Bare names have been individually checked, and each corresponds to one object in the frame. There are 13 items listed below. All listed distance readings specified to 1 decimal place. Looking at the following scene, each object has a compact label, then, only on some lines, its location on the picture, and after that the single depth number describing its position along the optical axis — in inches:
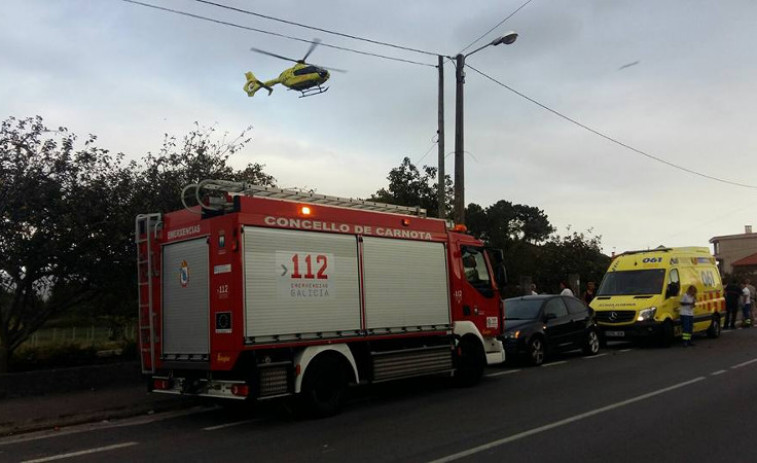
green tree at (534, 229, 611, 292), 1060.5
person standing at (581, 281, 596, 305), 806.6
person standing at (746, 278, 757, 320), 979.9
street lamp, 602.9
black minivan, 528.4
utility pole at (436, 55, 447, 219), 605.6
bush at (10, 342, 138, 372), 452.1
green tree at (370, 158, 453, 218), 1024.9
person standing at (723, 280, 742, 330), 924.6
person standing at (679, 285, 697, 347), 638.5
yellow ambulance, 639.8
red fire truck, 300.4
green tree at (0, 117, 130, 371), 394.6
